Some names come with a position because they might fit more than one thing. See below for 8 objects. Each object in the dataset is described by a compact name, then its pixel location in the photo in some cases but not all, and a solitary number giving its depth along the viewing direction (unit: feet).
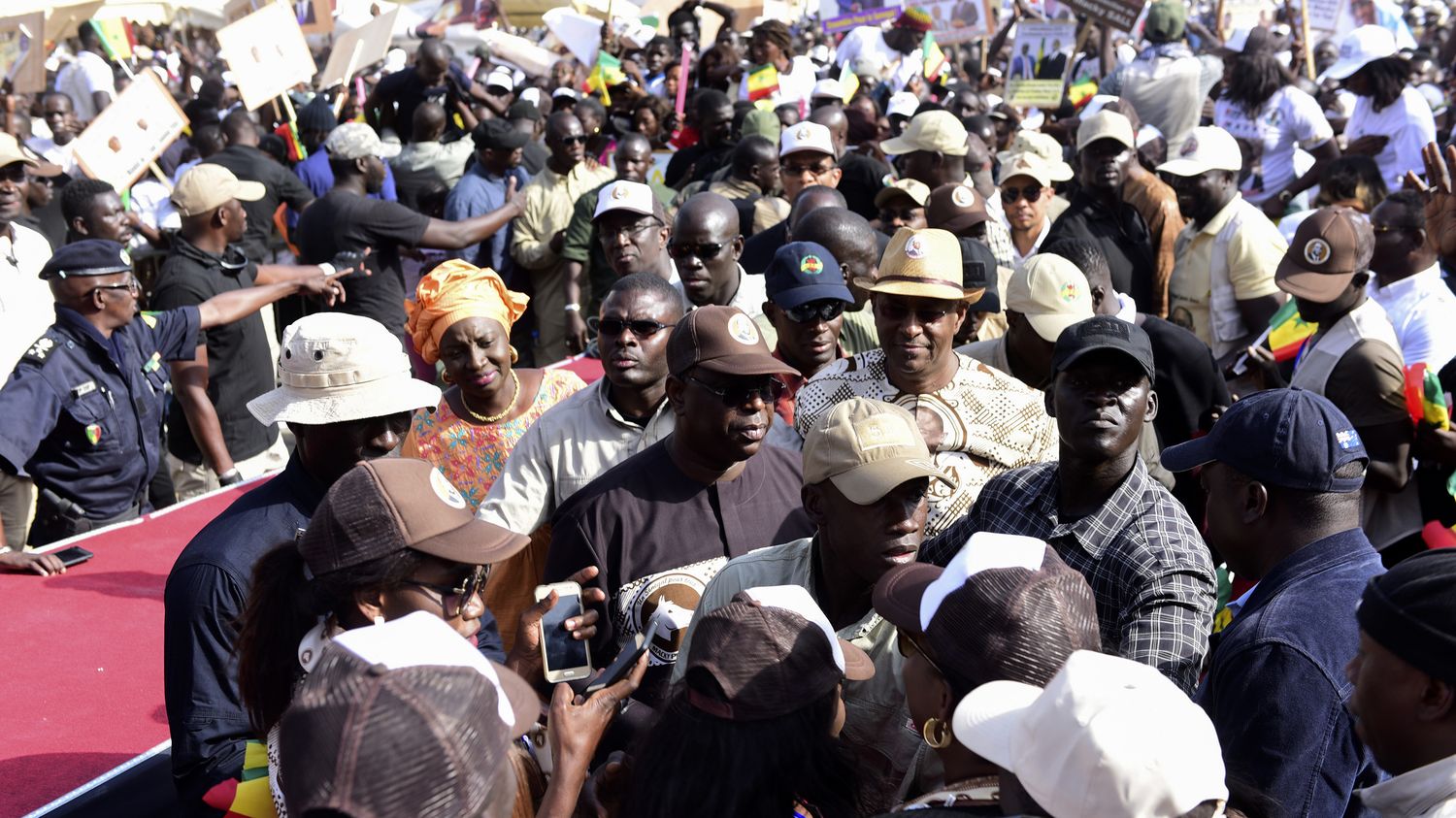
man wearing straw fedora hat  12.82
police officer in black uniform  17.16
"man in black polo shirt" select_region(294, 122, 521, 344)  25.04
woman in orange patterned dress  14.56
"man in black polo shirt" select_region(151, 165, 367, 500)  22.11
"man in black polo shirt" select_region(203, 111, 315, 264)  31.45
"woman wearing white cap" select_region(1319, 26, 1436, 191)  31.30
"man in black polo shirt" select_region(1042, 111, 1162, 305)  21.67
